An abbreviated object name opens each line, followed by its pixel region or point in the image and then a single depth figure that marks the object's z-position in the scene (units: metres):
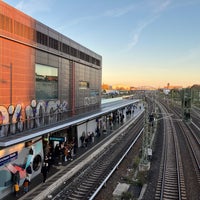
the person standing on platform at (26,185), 14.14
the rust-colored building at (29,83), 14.68
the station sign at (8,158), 13.36
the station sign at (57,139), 18.38
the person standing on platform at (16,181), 13.95
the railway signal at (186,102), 22.41
